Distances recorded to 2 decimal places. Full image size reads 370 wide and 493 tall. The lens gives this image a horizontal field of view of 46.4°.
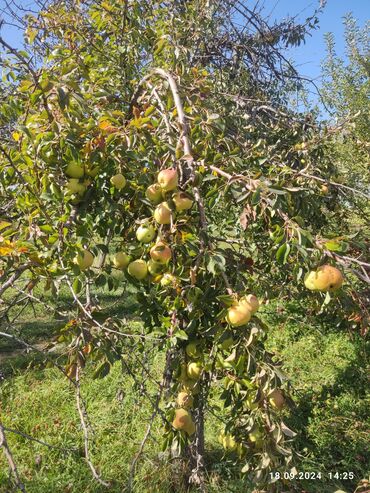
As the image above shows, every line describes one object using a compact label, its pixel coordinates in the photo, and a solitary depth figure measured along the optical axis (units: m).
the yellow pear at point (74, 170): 1.46
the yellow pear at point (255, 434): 1.34
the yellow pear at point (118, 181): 1.48
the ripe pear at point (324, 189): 2.18
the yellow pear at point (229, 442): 1.53
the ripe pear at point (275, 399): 1.36
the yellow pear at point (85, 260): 1.42
